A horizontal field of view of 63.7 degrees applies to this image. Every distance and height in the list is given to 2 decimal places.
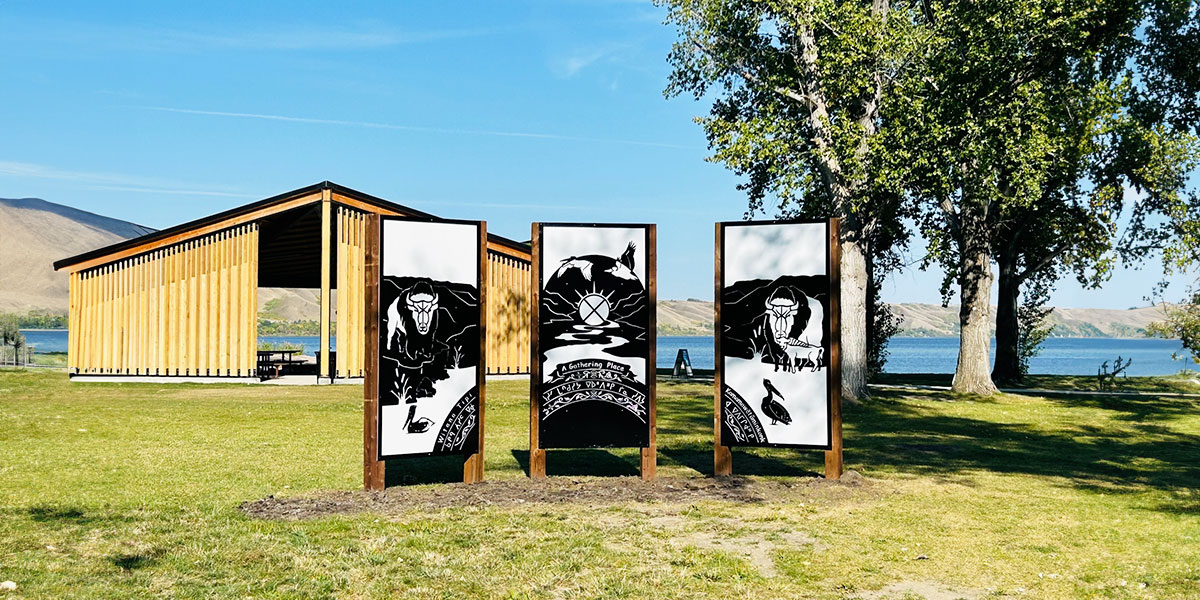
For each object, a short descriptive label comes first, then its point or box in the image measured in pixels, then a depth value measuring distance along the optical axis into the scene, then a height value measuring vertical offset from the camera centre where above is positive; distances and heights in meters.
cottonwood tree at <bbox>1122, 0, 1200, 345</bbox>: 22.83 +6.05
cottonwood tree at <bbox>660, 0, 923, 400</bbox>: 22.02 +5.71
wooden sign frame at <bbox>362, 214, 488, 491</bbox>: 10.04 -0.41
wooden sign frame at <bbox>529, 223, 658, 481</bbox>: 10.98 -0.42
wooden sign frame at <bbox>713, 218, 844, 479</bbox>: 11.03 -0.48
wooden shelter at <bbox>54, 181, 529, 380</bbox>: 27.94 +1.02
